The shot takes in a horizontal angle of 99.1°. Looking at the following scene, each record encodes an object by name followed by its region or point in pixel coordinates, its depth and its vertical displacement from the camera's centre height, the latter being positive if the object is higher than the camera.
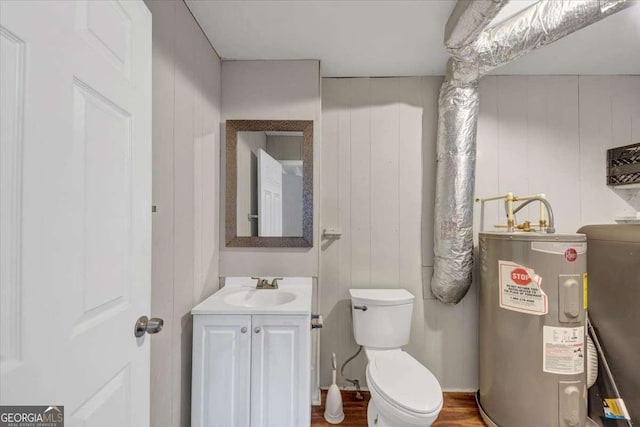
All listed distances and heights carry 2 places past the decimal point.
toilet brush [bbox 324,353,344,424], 1.69 -1.20
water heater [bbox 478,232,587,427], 1.43 -0.61
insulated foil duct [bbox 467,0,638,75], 1.20 +0.92
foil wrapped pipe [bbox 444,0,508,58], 1.15 +0.89
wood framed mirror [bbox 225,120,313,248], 1.83 +0.21
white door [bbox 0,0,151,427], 0.47 +0.02
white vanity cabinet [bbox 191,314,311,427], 1.31 -0.77
